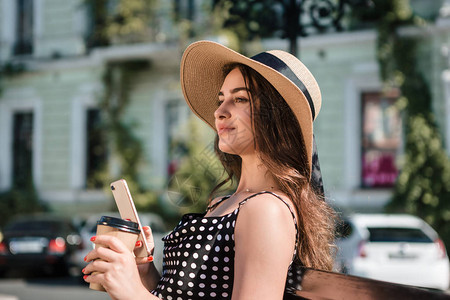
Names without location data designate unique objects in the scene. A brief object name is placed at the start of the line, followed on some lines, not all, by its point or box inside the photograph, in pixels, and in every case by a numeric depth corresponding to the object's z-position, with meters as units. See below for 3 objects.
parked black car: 13.76
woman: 1.68
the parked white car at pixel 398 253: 10.29
